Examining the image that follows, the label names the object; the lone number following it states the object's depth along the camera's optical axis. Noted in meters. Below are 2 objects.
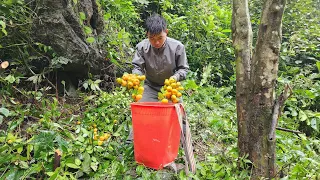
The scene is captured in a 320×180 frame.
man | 2.79
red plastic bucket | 2.16
